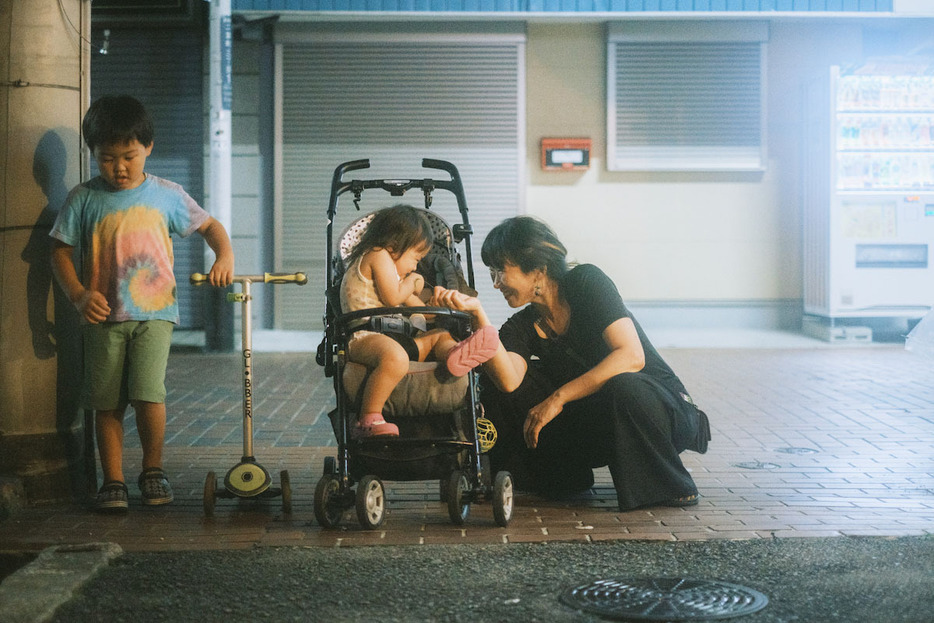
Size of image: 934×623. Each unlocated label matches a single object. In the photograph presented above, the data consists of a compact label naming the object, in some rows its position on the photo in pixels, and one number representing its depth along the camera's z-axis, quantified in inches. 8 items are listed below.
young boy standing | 188.7
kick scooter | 187.6
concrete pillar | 196.5
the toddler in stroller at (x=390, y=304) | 176.1
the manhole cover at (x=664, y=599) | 133.9
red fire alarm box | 512.7
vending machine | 470.0
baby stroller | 177.0
